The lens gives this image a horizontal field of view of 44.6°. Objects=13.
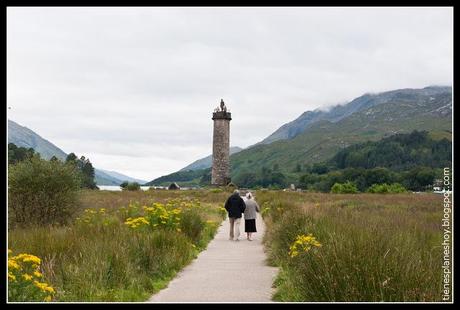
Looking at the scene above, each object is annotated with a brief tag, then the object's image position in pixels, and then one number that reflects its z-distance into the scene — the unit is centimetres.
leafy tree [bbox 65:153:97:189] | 6729
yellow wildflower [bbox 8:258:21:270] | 609
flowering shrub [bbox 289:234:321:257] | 822
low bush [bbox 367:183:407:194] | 5625
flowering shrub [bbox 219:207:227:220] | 2834
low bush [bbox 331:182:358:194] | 6082
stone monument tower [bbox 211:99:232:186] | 6938
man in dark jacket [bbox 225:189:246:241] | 1747
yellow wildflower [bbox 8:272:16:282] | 608
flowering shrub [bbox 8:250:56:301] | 619
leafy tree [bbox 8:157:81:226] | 1772
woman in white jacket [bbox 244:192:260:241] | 1772
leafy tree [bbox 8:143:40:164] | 6800
